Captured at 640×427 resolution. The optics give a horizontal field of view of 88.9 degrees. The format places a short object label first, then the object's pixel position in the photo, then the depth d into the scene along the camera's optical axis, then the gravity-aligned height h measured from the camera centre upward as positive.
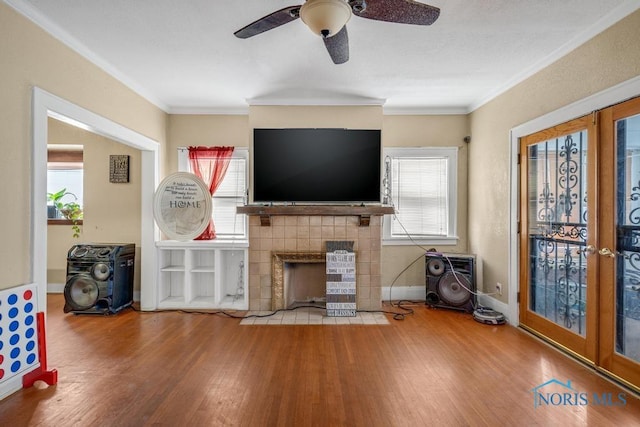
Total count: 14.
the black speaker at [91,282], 3.75 -0.79
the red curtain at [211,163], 4.29 +0.67
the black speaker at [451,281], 3.88 -0.81
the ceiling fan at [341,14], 1.61 +1.07
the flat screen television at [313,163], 3.81 +0.59
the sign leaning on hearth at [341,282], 3.77 -0.79
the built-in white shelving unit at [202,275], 3.98 -0.79
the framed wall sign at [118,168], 4.19 +0.58
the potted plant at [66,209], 4.60 +0.06
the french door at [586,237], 2.22 -0.18
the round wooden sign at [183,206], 3.66 +0.08
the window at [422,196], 4.40 +0.25
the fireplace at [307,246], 3.92 -0.39
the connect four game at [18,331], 2.06 -0.78
